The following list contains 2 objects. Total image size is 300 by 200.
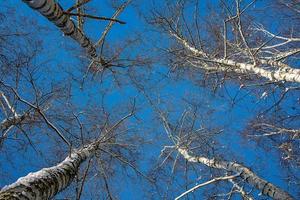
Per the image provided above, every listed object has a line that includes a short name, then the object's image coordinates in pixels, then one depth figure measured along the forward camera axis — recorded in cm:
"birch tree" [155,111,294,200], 597
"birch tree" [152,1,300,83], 746
